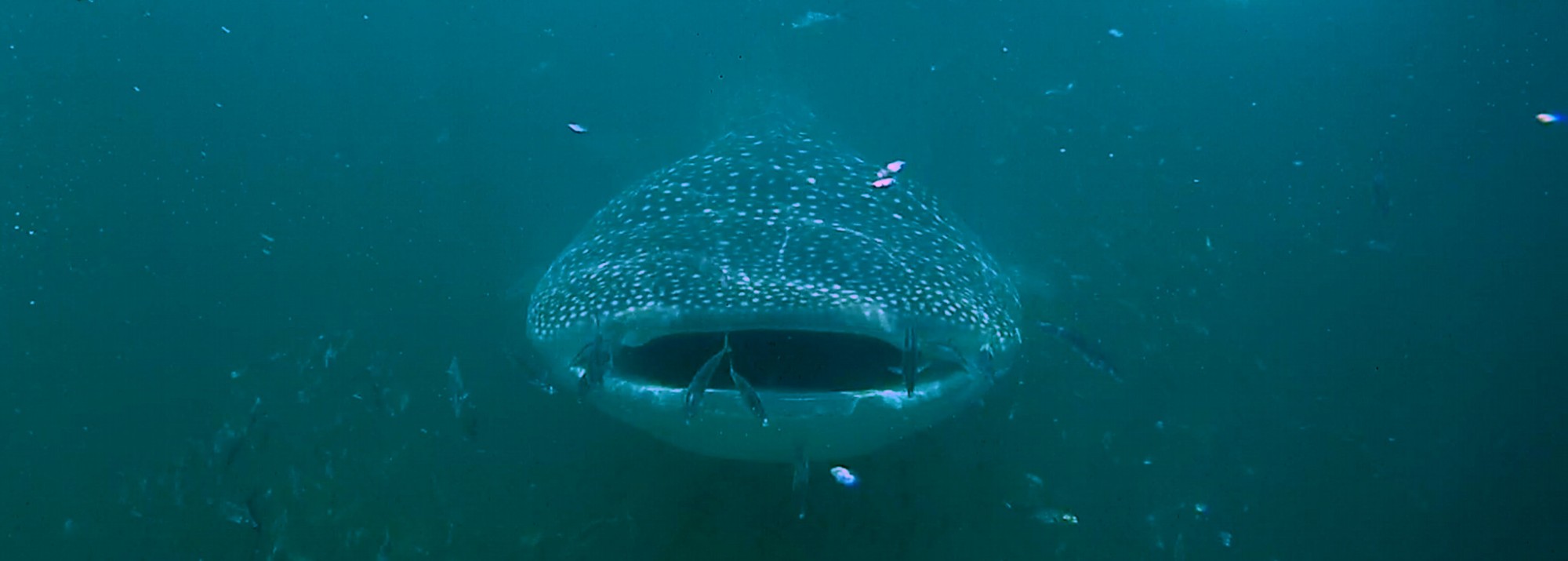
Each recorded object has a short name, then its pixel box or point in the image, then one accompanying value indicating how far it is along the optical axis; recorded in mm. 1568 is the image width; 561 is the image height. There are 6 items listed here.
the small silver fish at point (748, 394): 3006
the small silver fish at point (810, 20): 7965
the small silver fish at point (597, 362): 3297
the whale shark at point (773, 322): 3236
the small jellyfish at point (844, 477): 3770
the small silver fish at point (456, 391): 4691
